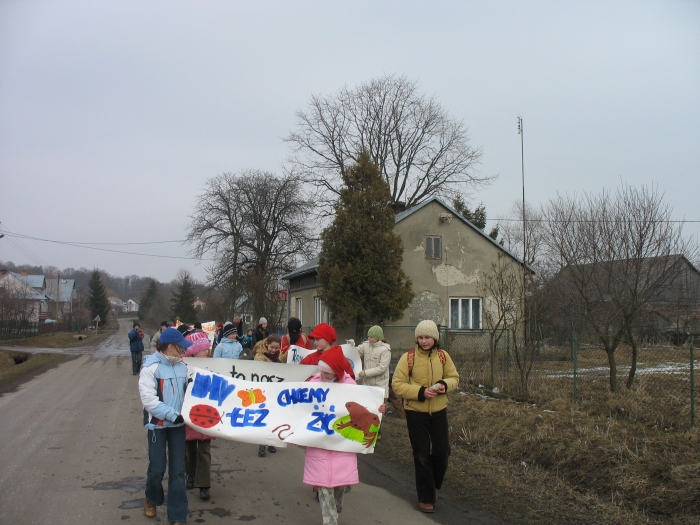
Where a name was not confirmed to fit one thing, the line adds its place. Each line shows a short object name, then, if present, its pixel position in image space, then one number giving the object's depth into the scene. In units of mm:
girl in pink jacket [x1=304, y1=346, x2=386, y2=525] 5301
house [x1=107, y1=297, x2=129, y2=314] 159450
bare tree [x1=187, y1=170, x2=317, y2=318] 48594
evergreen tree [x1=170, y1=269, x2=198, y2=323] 67344
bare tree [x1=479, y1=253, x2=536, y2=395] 12180
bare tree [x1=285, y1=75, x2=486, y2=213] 45531
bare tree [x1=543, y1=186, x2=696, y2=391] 10734
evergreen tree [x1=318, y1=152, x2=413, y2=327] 25453
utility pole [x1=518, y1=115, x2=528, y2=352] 12906
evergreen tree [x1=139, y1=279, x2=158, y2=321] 105325
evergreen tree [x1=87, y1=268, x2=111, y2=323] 88375
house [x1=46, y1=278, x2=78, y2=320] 95775
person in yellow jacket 6262
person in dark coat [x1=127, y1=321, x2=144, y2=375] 18962
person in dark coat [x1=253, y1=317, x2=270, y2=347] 12453
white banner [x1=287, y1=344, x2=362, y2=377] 9438
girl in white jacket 9859
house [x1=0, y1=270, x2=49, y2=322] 49344
